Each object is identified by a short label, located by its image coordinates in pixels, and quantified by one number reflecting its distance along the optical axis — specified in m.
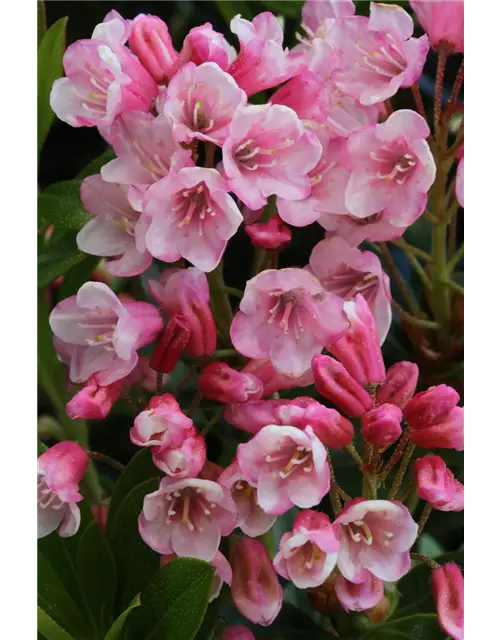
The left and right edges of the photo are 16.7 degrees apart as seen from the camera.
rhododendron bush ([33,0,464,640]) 0.40
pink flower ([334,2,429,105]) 0.42
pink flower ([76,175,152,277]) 0.43
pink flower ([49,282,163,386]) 0.41
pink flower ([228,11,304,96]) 0.41
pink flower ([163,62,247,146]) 0.40
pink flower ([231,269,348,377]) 0.41
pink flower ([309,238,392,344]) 0.42
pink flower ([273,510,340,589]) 0.39
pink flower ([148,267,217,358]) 0.41
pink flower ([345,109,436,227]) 0.41
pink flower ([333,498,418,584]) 0.40
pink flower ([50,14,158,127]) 0.41
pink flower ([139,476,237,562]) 0.41
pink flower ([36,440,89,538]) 0.41
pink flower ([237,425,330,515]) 0.39
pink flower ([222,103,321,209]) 0.40
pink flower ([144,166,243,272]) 0.40
